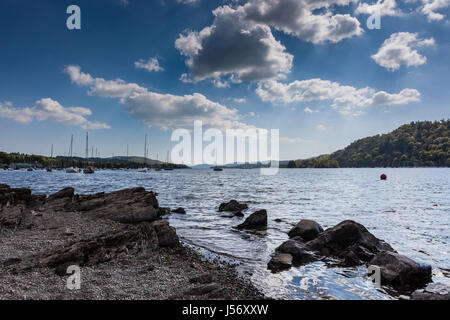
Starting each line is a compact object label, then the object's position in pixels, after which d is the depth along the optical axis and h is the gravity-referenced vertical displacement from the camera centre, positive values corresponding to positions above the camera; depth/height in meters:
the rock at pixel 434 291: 6.61 -4.19
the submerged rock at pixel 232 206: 26.00 -4.66
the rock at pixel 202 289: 6.91 -3.65
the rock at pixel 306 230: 14.70 -4.03
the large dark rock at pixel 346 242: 12.12 -4.01
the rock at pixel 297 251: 11.53 -4.33
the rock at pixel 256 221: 18.50 -4.43
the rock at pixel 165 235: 11.77 -3.55
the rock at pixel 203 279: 7.91 -3.79
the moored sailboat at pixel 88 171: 138.62 -5.49
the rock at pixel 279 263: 10.59 -4.36
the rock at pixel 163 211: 22.84 -4.67
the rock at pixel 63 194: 23.48 -3.26
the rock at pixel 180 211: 24.39 -4.83
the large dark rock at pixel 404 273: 9.09 -4.06
